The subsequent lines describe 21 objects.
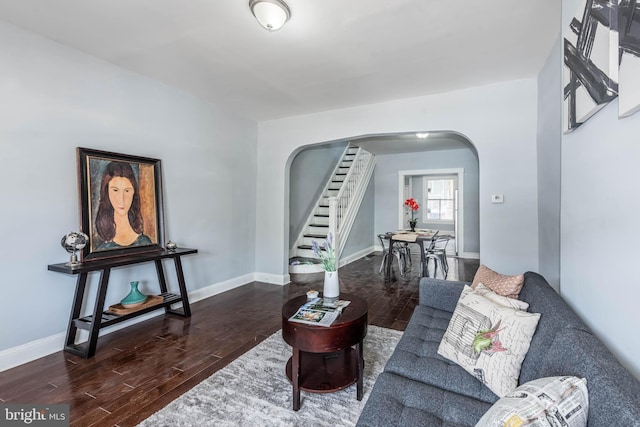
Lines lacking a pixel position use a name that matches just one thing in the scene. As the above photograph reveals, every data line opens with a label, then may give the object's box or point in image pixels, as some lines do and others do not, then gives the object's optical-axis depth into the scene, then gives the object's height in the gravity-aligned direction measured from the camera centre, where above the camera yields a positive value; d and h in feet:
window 31.42 +0.32
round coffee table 6.07 -2.89
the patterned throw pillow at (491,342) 4.62 -2.32
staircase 18.82 -0.34
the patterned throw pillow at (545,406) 2.78 -1.97
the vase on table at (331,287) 7.67 -2.10
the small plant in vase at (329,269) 7.52 -1.64
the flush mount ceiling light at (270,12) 6.60 +4.29
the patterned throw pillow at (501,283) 6.63 -1.84
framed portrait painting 9.16 +0.13
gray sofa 2.84 -2.60
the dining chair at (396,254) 17.92 -3.18
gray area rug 5.87 -4.16
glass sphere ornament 8.40 -1.00
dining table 16.67 -1.99
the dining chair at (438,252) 16.98 -2.79
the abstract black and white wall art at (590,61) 3.96 +2.12
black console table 8.29 -2.90
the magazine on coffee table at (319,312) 6.31 -2.40
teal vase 9.68 -2.94
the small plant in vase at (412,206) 19.02 -0.22
